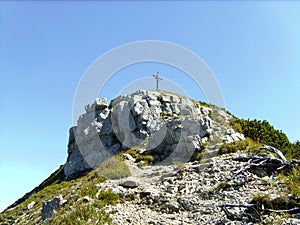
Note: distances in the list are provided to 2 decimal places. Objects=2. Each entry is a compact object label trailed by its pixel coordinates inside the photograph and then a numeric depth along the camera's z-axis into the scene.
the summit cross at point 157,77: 37.84
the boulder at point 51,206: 14.16
